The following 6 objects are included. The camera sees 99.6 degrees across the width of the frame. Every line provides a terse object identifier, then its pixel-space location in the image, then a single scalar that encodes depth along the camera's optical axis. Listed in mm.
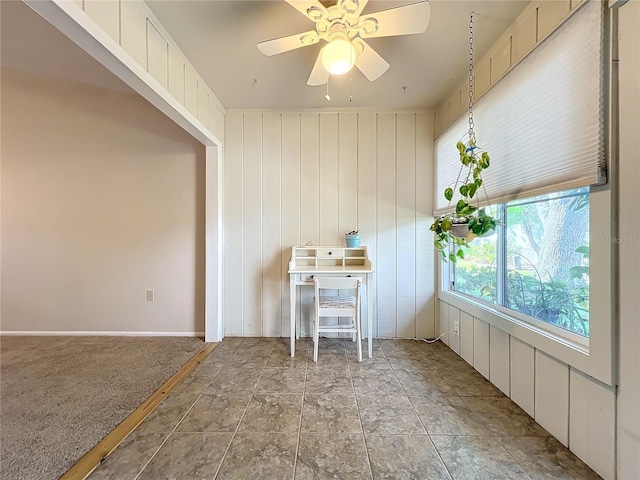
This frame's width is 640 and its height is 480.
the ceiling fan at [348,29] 1283
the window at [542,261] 1309
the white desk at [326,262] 2422
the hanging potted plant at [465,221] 1512
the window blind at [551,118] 1140
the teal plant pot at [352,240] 2725
